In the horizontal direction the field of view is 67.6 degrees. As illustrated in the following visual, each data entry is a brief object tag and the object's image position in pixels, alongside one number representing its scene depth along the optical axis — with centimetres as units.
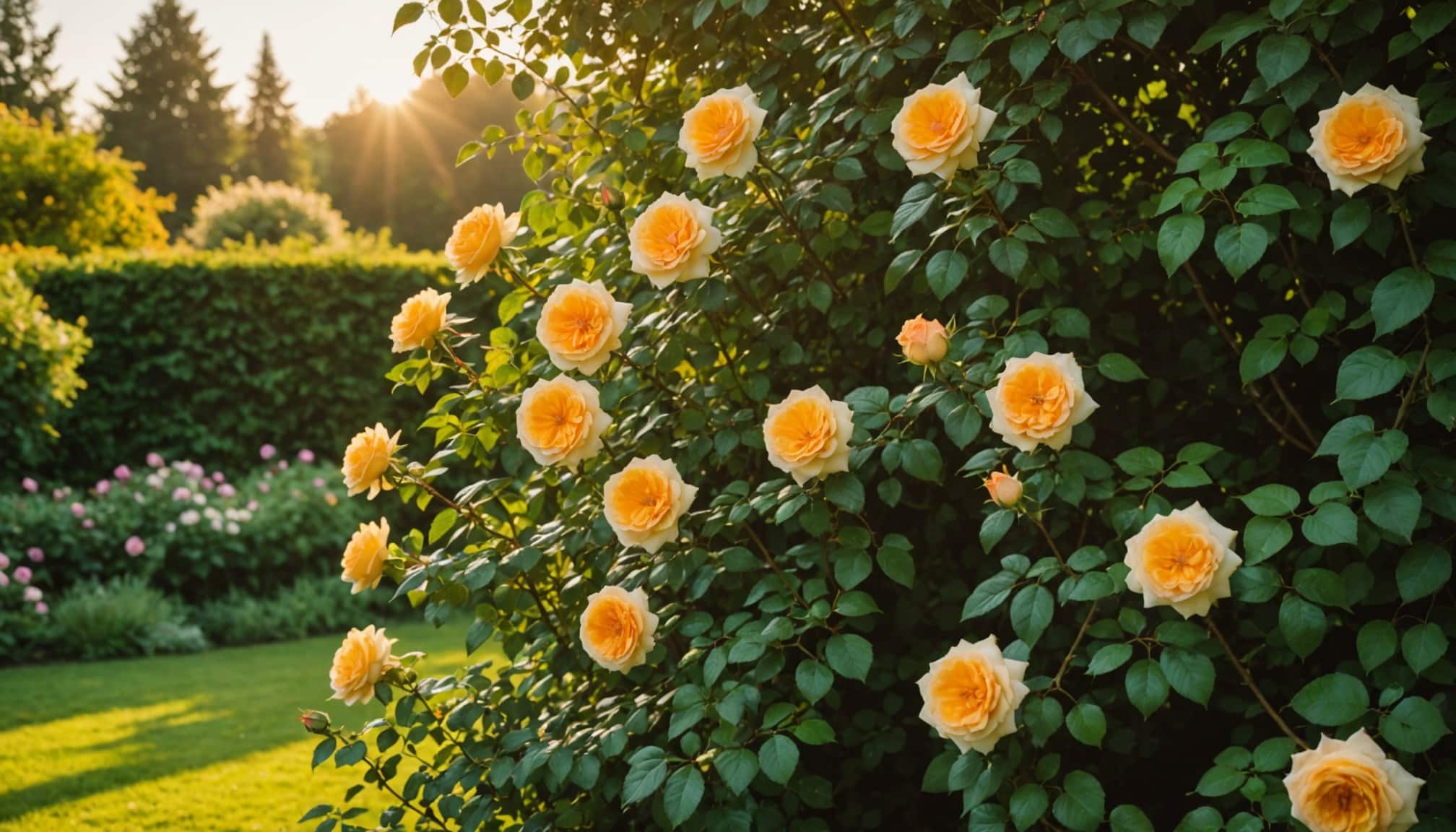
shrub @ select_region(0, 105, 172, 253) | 1218
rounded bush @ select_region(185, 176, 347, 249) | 1198
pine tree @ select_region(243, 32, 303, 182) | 3924
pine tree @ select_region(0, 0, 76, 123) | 3638
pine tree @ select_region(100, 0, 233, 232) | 3391
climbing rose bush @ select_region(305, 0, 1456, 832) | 138
